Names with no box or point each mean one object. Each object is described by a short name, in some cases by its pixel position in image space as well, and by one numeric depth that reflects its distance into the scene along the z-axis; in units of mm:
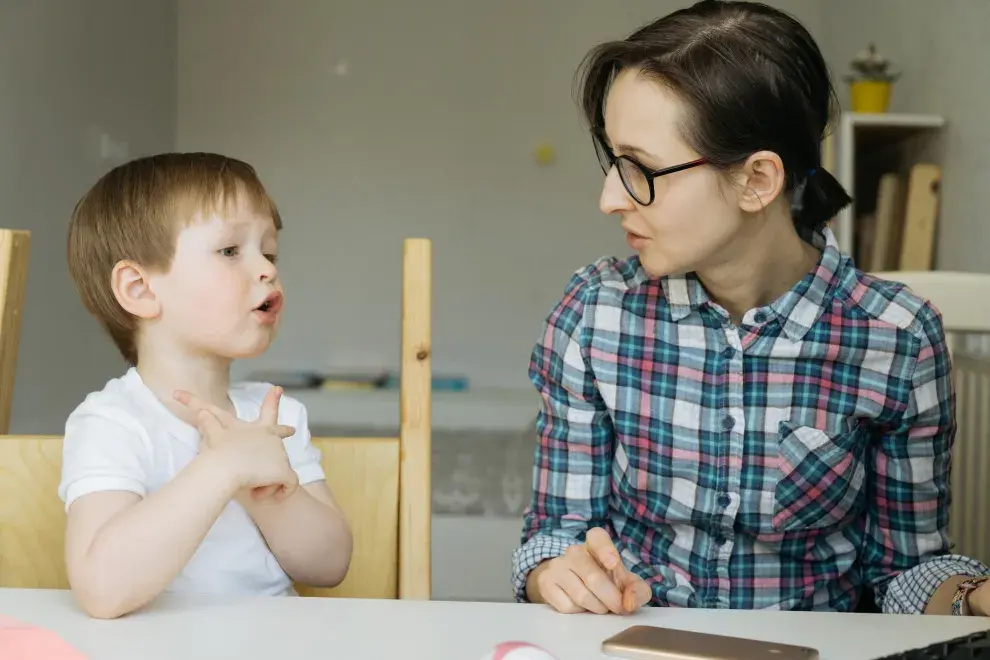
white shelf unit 2414
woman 986
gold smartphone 596
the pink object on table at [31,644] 609
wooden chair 929
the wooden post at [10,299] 965
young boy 819
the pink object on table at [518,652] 589
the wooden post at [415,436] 932
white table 620
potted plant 2602
